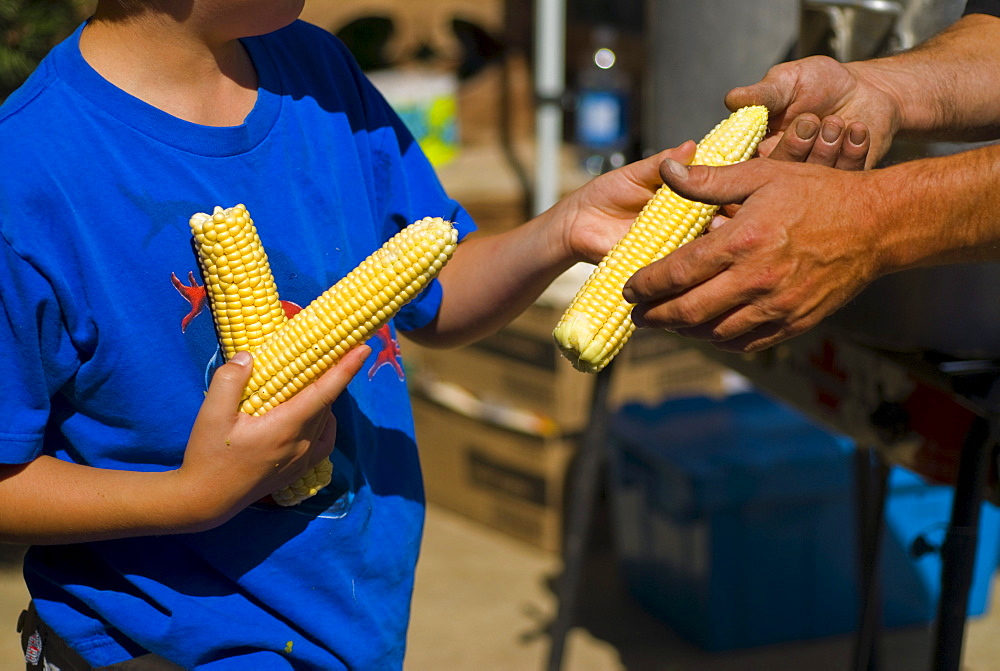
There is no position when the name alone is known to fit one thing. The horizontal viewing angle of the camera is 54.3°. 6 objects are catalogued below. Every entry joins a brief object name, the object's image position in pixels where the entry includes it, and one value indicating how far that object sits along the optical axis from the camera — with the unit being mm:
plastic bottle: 4695
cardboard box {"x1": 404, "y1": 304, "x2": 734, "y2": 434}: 3760
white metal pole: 4285
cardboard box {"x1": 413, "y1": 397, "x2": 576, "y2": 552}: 3840
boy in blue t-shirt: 1102
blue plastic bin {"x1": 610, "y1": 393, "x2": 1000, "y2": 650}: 3150
